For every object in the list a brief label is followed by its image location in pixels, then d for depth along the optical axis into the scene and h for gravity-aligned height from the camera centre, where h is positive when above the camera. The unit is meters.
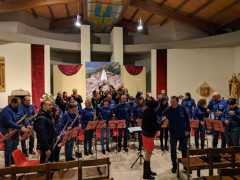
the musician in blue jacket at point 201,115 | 5.46 -0.84
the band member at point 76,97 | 7.96 -0.44
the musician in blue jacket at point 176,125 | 4.02 -0.84
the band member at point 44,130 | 3.07 -0.72
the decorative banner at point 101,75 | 11.85 +0.77
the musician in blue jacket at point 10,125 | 4.11 -0.86
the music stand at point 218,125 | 4.46 -0.96
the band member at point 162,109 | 5.49 -0.71
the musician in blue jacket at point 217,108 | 5.08 -0.64
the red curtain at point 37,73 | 10.45 +0.80
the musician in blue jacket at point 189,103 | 6.68 -0.60
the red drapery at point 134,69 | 12.69 +1.21
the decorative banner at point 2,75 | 9.61 +0.64
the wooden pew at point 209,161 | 3.17 -1.40
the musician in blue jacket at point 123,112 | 5.64 -0.77
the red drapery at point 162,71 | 12.16 +1.02
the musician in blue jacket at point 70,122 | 4.45 -0.86
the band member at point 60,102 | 7.30 -0.59
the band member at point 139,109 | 5.88 -0.71
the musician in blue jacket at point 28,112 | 5.19 -0.72
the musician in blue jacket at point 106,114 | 5.54 -0.81
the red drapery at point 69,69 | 11.80 +1.14
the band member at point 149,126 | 3.67 -0.79
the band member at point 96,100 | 6.47 -0.49
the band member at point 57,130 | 3.95 -1.00
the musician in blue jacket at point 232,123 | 4.34 -0.87
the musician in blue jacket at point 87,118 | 5.16 -0.87
